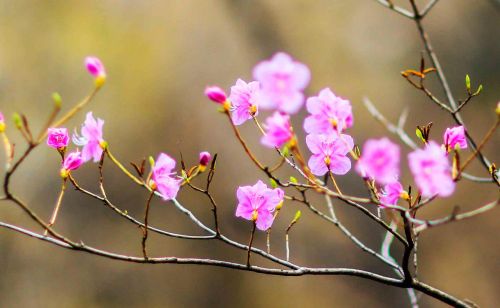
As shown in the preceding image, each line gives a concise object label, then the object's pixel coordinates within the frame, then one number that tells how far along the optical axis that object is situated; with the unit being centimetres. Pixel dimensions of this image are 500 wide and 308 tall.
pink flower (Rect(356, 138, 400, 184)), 201
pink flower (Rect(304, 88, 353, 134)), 210
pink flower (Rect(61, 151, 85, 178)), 213
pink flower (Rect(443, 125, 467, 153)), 213
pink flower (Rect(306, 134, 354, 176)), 215
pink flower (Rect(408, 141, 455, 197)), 202
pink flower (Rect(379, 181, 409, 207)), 210
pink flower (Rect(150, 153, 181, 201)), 211
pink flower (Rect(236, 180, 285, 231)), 217
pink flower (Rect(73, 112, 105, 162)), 212
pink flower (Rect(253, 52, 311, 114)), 203
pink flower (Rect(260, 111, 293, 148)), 204
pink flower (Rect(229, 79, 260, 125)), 216
